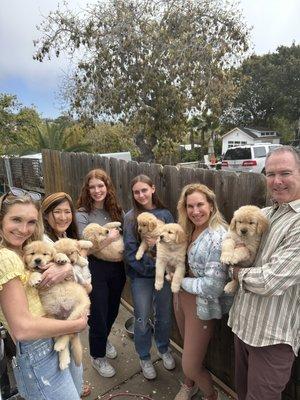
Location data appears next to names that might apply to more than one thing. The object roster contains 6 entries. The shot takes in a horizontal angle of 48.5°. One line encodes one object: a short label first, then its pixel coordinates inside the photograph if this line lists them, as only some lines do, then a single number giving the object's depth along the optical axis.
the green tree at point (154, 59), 15.12
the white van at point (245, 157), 18.77
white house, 47.81
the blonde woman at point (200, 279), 2.76
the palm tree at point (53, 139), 15.32
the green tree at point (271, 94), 48.88
